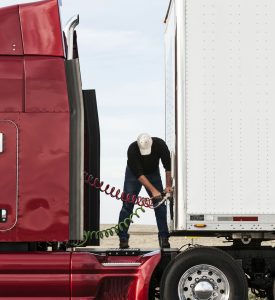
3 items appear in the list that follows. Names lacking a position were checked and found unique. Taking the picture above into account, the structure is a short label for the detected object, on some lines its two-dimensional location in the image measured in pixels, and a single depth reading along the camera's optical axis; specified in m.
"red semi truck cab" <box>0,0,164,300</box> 9.49
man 10.97
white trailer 9.31
